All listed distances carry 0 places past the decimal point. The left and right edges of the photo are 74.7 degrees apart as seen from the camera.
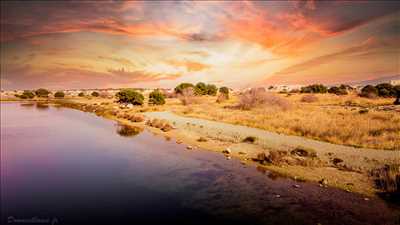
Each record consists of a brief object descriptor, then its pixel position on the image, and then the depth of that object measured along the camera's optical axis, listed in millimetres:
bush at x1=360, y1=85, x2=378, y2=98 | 58997
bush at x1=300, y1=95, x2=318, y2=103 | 53619
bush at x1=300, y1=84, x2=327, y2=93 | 83438
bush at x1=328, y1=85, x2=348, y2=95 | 74800
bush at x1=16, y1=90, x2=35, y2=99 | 103238
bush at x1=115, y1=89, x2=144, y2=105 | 55331
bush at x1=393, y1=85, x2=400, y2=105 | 38781
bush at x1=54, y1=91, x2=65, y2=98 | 110062
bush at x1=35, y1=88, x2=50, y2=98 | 117375
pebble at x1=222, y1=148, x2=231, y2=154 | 15597
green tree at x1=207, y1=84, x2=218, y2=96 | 83206
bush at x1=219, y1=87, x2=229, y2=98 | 85138
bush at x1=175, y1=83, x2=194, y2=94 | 77162
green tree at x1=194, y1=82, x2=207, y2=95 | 77762
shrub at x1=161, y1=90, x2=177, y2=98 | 82012
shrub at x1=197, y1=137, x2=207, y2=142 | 19141
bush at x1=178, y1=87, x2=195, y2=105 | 55625
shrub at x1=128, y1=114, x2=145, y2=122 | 31814
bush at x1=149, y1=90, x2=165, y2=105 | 55438
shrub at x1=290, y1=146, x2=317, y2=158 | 14117
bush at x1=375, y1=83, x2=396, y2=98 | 60406
